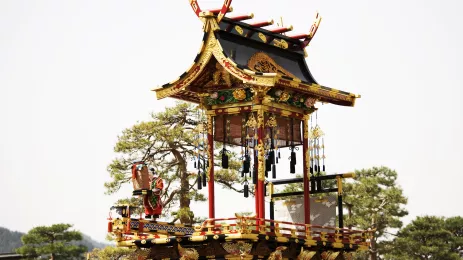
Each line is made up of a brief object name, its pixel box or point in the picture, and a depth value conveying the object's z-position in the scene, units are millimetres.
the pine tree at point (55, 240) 47562
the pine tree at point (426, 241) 44438
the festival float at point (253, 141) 23000
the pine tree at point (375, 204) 44094
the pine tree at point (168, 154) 35250
